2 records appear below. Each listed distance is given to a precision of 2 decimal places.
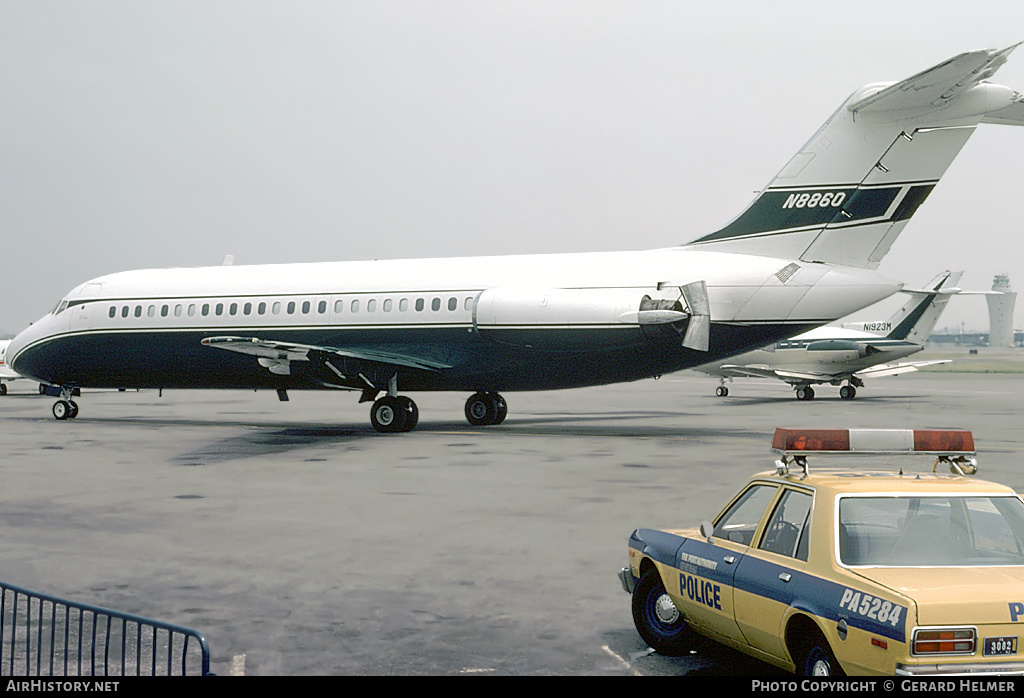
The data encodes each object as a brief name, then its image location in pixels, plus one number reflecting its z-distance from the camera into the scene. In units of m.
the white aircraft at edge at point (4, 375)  50.09
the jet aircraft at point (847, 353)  42.22
